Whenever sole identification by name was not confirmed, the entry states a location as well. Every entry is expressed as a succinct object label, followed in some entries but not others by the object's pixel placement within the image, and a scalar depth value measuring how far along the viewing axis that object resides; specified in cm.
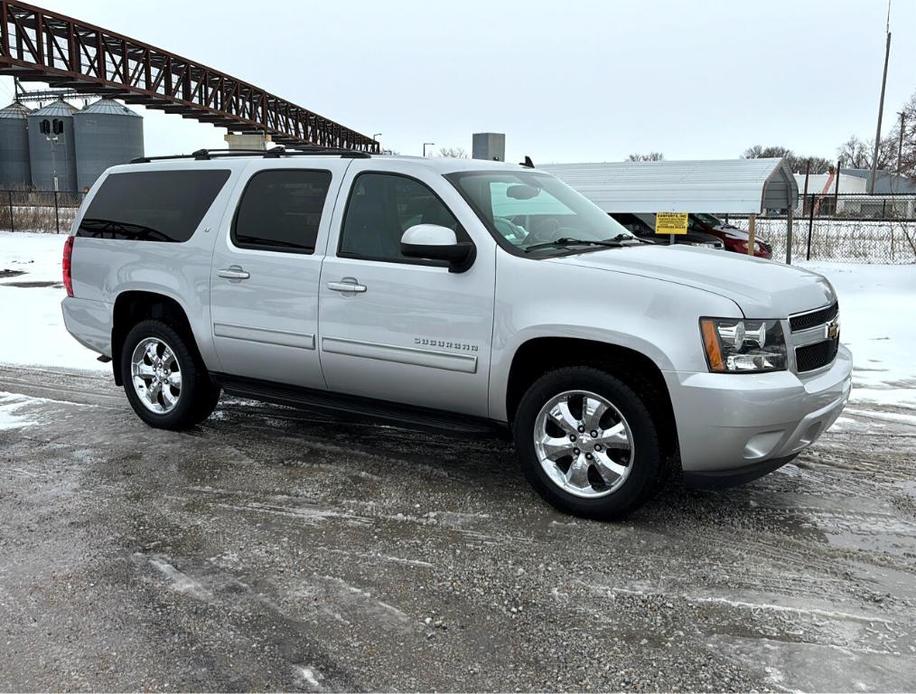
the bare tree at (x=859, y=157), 8258
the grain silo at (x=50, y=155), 6406
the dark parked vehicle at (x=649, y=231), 1930
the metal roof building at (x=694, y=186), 1672
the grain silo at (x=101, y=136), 6266
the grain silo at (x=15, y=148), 6694
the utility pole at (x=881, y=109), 3944
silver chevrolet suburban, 404
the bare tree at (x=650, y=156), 9562
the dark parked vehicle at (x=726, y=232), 1959
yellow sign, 1625
